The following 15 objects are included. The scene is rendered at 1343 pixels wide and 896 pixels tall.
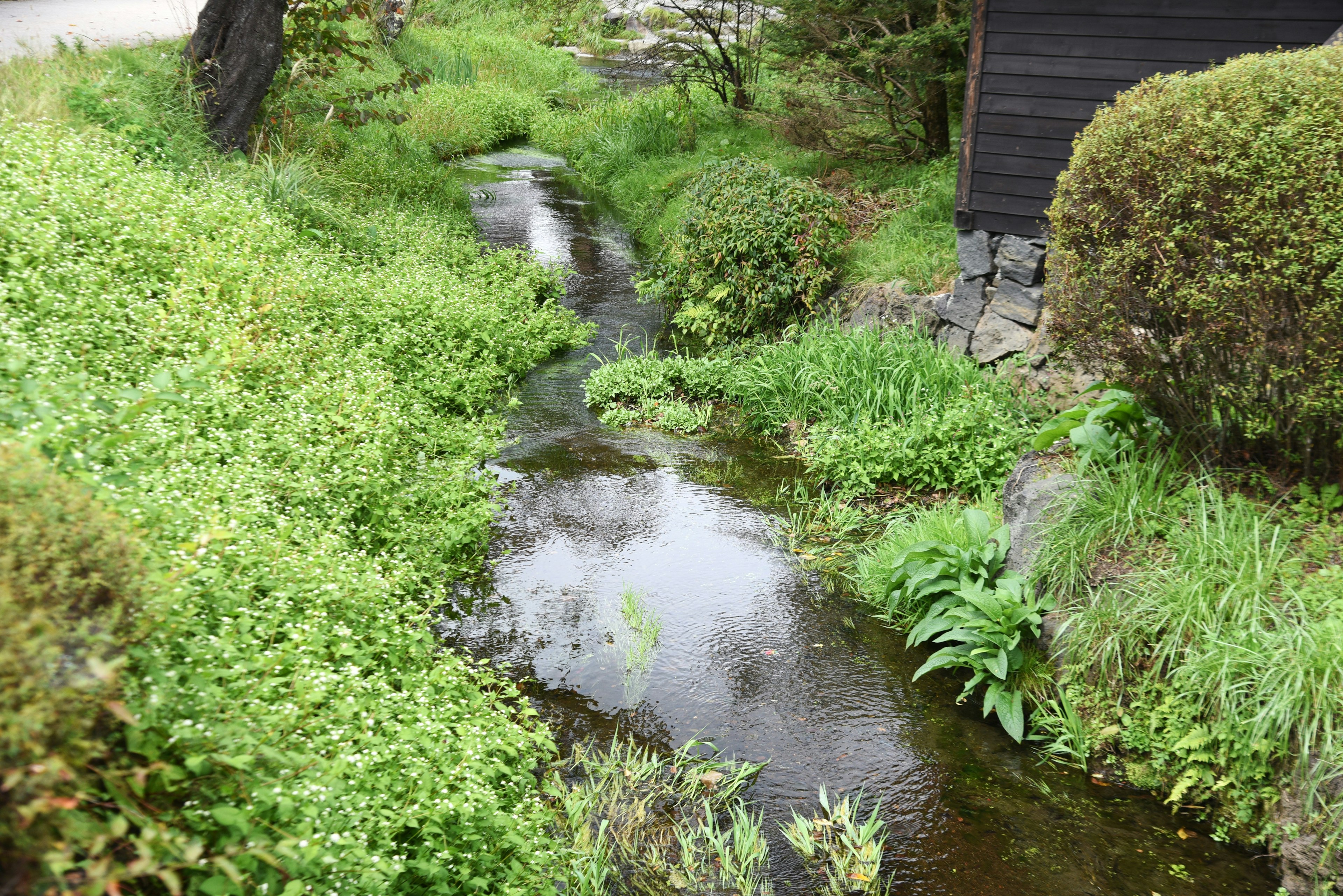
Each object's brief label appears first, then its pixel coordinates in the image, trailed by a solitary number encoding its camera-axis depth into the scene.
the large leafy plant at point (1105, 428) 4.75
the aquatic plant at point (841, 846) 3.30
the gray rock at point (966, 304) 7.49
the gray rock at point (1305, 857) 3.16
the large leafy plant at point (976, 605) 4.32
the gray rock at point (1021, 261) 7.24
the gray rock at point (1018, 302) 7.23
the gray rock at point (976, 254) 7.49
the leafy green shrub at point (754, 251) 8.52
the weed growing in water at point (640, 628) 4.55
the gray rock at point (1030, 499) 4.71
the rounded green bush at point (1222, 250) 3.88
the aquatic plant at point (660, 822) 3.29
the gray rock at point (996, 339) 7.23
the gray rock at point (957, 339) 7.49
